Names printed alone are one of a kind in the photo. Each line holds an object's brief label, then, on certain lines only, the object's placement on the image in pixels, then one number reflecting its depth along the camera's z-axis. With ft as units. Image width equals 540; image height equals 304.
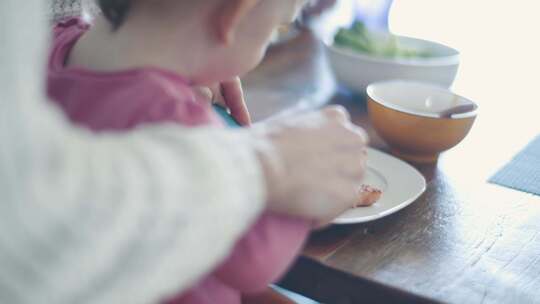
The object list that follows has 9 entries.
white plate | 2.44
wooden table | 2.08
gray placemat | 2.94
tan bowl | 3.07
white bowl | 3.94
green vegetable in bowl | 4.25
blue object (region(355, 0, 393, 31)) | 5.03
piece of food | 2.52
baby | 1.55
